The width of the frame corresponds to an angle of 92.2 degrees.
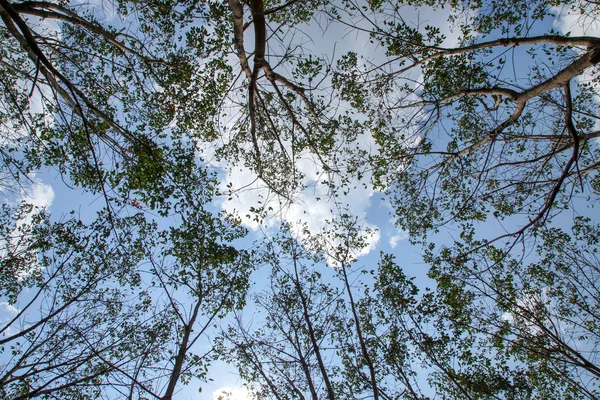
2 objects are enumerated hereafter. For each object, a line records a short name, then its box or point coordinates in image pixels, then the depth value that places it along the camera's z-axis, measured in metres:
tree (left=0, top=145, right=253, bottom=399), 7.32
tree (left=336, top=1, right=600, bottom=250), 5.70
